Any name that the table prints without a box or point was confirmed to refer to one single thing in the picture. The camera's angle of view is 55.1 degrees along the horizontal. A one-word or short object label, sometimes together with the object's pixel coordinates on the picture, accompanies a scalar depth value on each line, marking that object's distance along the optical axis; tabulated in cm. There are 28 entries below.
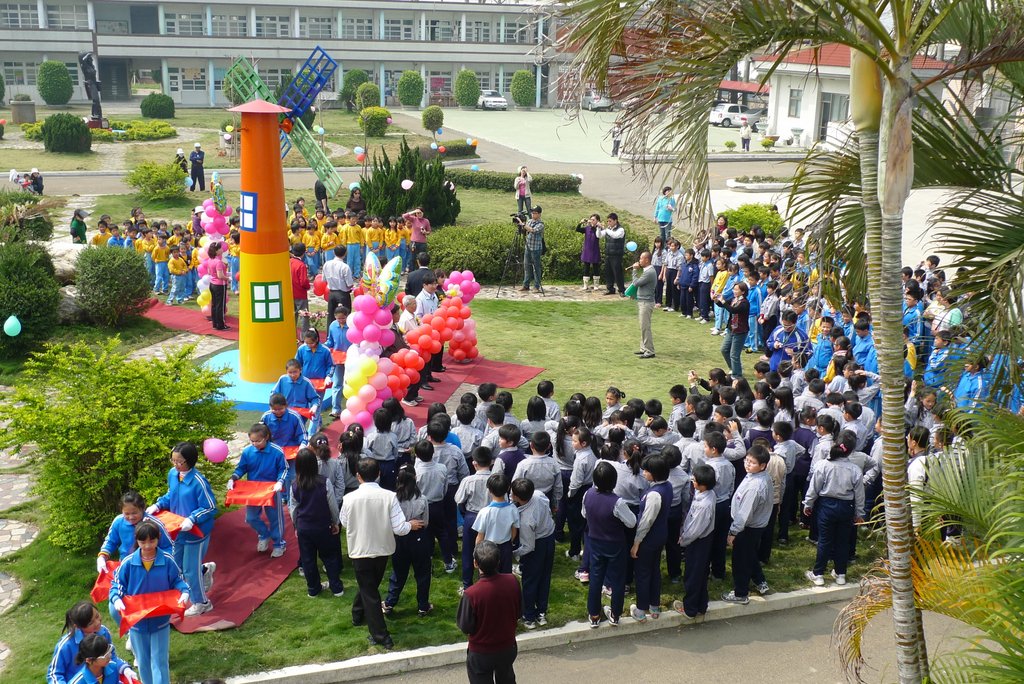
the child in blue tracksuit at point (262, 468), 865
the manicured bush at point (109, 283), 1545
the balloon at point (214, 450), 867
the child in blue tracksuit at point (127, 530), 696
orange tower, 1260
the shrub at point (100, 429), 866
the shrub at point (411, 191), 2262
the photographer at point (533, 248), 1828
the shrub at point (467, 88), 6087
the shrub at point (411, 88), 5884
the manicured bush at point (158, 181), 2700
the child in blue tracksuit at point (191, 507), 779
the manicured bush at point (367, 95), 5175
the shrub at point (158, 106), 4903
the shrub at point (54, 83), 5162
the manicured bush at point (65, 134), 3625
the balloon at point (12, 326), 1369
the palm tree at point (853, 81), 427
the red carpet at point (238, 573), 793
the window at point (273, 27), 6194
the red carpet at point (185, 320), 1608
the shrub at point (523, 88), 6228
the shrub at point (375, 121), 4422
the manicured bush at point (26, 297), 1430
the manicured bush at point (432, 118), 4497
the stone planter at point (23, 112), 4422
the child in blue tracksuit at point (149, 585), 655
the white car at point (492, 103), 6234
